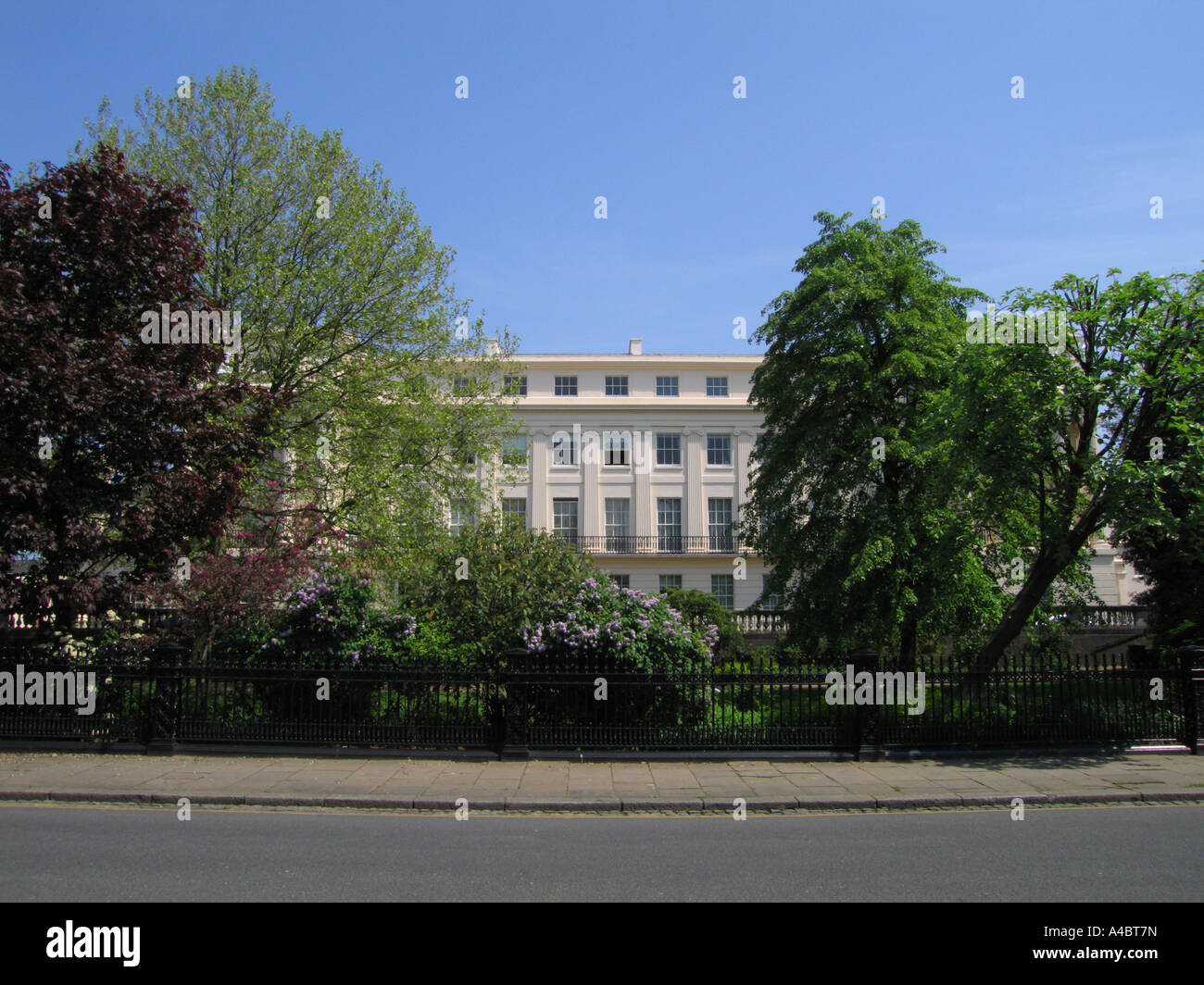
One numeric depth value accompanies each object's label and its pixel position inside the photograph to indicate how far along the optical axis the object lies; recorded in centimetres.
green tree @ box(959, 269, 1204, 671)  1201
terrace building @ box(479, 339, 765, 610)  4534
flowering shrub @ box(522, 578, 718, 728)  1164
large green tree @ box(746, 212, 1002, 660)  1850
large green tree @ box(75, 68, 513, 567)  1967
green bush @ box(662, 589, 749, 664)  2992
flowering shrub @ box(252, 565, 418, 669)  1251
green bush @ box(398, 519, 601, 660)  1321
